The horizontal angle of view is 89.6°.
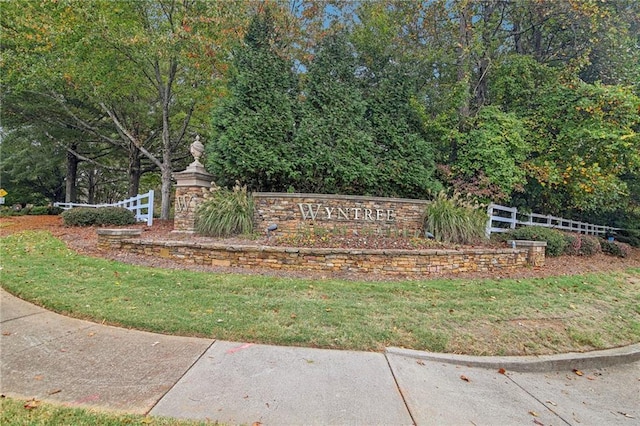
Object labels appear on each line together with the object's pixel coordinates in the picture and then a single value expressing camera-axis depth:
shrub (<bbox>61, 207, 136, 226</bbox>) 10.32
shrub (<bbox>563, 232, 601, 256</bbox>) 9.48
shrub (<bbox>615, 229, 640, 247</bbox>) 15.49
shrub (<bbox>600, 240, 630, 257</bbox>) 11.17
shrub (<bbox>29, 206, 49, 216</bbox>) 17.95
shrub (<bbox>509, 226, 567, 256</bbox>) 8.61
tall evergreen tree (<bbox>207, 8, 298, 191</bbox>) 7.93
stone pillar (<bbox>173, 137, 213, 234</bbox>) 8.19
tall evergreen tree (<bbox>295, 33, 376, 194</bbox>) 8.12
